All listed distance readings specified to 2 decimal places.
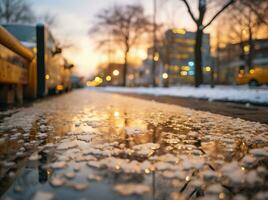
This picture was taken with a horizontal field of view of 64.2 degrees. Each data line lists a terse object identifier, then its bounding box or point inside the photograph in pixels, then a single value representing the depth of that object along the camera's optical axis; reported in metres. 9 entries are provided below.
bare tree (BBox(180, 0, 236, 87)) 15.69
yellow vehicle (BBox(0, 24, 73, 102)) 5.99
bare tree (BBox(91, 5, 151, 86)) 29.55
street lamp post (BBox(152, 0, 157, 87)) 22.96
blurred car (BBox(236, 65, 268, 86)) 17.58
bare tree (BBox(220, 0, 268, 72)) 14.42
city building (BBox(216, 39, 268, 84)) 49.22
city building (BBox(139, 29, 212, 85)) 28.82
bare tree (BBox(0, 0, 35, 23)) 29.60
